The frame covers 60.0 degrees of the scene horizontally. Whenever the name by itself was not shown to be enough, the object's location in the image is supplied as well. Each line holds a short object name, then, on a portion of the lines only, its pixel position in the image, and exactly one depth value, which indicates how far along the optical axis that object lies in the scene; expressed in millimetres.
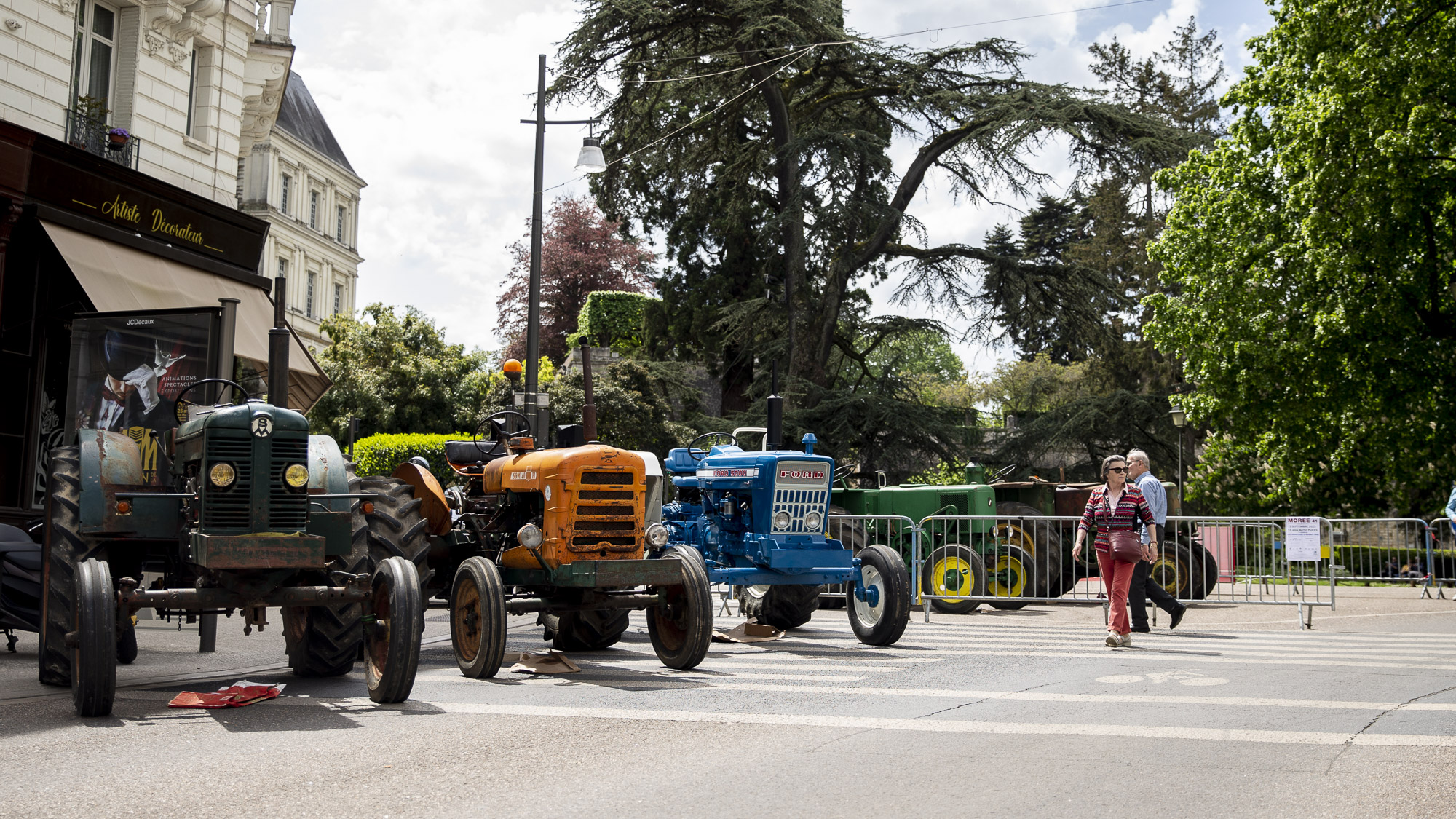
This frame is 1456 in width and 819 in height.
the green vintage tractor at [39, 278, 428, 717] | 7152
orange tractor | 8891
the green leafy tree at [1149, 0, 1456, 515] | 24328
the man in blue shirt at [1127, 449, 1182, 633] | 12492
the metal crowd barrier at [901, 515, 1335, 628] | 15469
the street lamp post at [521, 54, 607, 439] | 18217
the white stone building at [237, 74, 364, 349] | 52156
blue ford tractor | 11320
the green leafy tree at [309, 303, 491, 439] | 36875
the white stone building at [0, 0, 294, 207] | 15359
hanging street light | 20047
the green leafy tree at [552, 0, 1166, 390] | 27094
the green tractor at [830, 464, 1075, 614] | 15539
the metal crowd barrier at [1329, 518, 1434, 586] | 19062
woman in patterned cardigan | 11422
